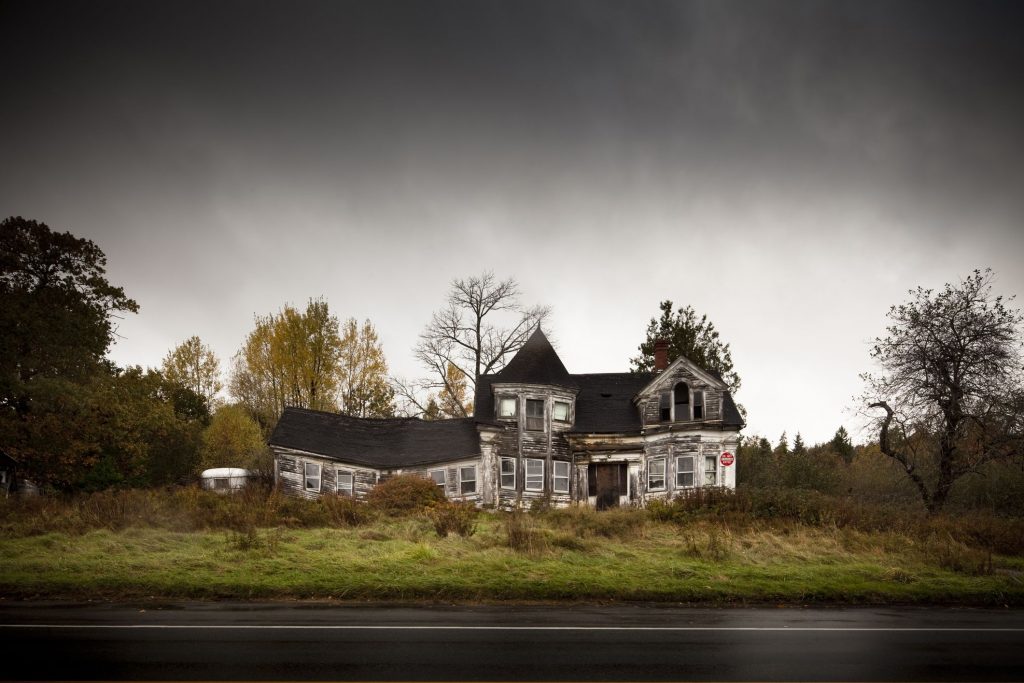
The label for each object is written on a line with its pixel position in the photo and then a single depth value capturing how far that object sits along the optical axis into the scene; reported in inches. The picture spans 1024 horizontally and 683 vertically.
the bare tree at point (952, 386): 1064.2
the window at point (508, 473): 1328.7
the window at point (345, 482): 1299.2
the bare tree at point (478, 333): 1787.6
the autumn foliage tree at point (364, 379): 1897.1
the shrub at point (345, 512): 880.3
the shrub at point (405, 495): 1033.5
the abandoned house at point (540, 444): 1285.7
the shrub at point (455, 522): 758.5
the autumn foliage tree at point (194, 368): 2033.7
